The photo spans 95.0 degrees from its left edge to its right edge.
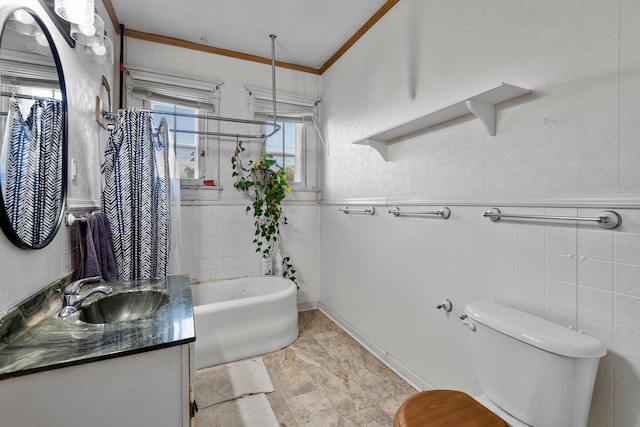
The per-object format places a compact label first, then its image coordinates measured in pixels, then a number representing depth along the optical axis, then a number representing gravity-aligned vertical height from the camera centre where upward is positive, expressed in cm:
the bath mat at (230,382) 181 -116
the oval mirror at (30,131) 90 +27
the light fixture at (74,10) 115 +80
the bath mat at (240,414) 159 -117
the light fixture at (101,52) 149 +81
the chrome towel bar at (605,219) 98 -5
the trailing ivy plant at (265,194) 278 +13
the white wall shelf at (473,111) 124 +48
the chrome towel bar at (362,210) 224 -3
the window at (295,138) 308 +75
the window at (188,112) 260 +90
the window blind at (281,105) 295 +108
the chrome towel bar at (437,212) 162 -4
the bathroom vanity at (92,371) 76 -46
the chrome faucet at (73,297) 113 -36
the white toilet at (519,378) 94 -60
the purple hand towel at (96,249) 147 -22
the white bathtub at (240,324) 211 -90
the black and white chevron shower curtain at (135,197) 181 +7
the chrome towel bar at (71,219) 135 -5
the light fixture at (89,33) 133 +82
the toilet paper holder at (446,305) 161 -55
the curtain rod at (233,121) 247 +76
